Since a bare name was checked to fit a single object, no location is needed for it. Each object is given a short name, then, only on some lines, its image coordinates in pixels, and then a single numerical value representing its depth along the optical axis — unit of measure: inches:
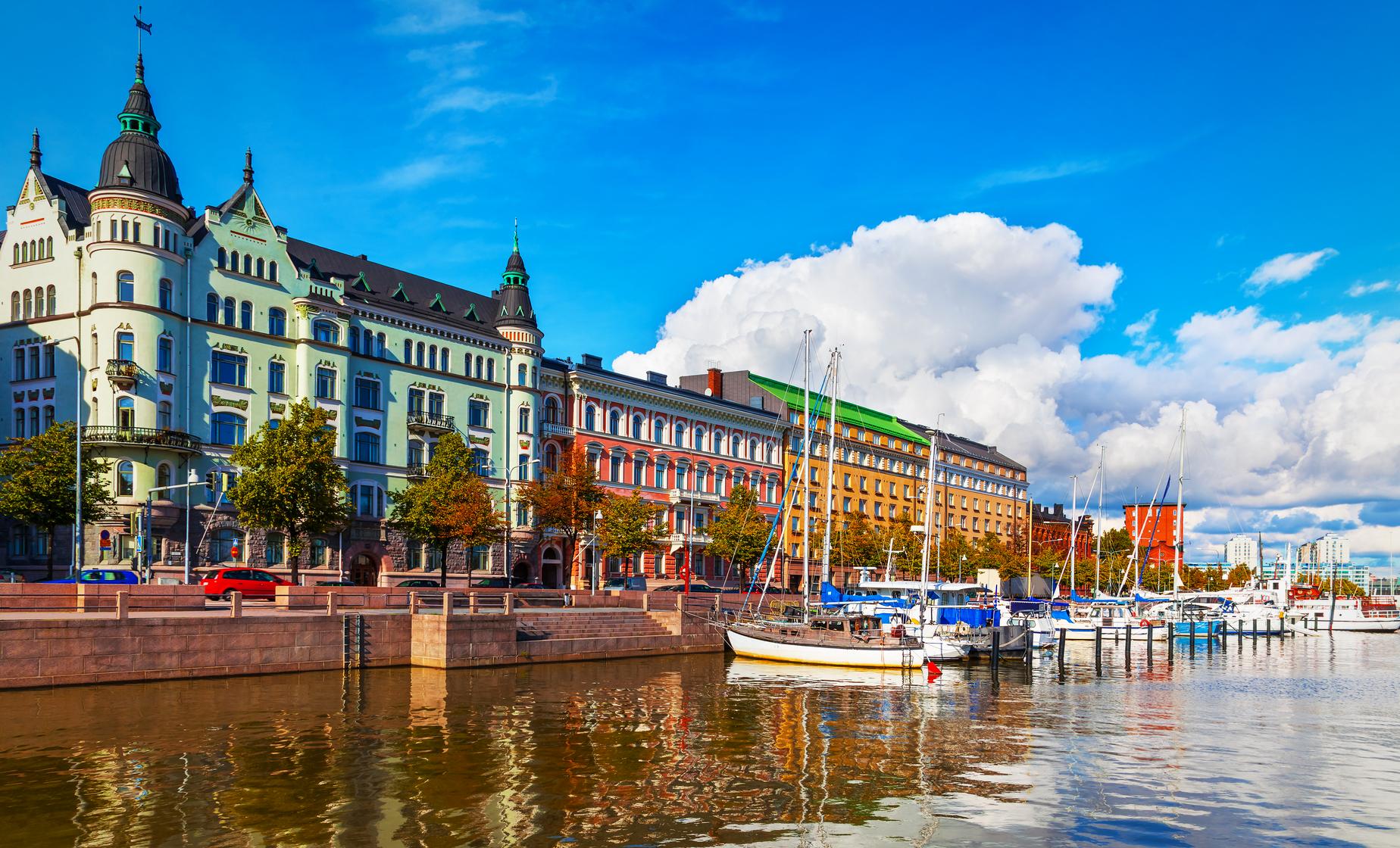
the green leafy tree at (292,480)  2215.8
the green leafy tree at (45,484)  2134.6
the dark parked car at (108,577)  1895.9
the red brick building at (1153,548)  7277.6
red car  1894.7
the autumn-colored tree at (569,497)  2815.0
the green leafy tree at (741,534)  3358.8
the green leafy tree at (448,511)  2571.4
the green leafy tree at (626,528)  2886.3
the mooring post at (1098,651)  2169.0
